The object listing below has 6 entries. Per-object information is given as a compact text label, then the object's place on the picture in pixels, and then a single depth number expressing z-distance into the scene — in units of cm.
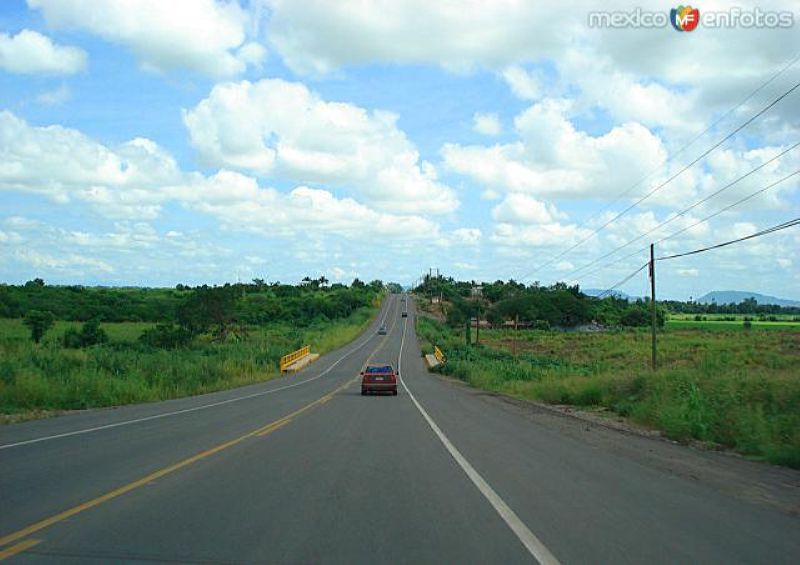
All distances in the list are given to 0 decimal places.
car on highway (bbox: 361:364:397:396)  3466
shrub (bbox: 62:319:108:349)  6419
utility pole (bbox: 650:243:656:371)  3794
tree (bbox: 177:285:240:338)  7856
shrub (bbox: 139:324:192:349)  7181
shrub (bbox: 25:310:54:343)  6719
